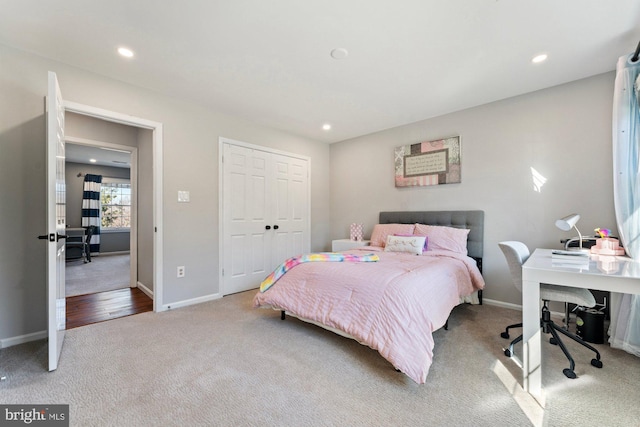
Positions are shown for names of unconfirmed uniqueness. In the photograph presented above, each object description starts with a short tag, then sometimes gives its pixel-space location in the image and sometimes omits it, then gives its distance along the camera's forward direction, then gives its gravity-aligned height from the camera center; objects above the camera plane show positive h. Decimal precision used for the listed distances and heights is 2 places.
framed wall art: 3.59 +0.73
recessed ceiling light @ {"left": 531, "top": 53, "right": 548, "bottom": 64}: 2.34 +1.38
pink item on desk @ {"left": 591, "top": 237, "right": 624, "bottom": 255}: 2.23 -0.28
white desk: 1.53 -0.41
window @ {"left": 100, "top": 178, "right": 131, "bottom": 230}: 7.50 +0.36
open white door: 1.84 -0.04
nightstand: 4.15 -0.46
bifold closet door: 3.70 +0.03
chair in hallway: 6.22 -0.70
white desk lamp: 2.14 -0.07
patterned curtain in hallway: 6.95 +0.28
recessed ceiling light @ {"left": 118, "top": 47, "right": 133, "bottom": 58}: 2.26 +1.40
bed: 1.79 -0.61
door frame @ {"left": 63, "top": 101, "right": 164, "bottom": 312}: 3.03 +0.03
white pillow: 3.22 -0.37
